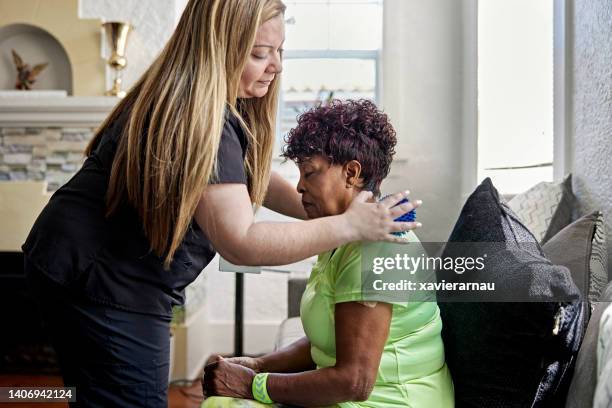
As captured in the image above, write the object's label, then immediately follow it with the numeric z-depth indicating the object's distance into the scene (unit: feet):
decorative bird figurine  8.54
